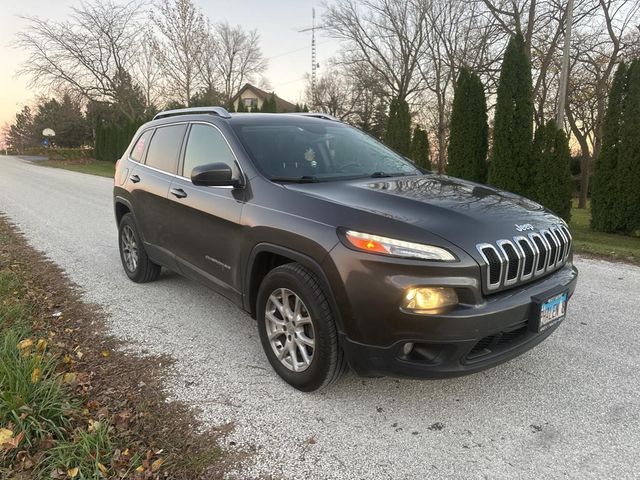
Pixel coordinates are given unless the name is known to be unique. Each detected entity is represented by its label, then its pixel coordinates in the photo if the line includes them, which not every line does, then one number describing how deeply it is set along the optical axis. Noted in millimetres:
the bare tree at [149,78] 35094
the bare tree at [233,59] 43312
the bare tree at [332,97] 45500
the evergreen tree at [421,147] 16125
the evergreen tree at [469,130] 13250
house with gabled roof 59688
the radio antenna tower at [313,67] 49594
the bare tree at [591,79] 23703
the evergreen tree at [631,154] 10883
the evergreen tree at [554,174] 11414
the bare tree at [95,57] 36031
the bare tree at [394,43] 33406
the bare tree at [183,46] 32969
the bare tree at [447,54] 25844
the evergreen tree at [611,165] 11289
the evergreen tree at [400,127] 17719
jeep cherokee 2447
